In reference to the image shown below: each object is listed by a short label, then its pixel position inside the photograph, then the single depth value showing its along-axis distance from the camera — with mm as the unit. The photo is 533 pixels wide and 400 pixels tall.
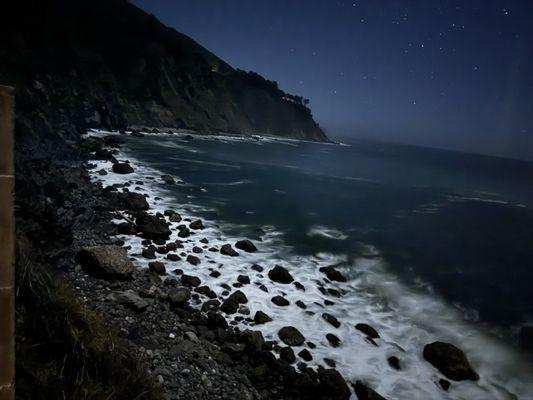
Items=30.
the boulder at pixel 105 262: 8742
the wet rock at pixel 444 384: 7900
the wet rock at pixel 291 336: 8195
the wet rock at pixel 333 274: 13203
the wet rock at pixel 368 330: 9523
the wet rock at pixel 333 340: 8640
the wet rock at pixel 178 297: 8453
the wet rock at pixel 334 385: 6781
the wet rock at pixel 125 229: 12680
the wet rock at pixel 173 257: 11422
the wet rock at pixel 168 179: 25062
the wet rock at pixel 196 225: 15489
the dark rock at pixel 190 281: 9909
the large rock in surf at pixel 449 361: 8328
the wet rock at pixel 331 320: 9579
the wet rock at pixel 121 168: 23830
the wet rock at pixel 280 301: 10006
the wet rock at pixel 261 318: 8758
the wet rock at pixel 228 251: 13117
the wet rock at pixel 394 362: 8345
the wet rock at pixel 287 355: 7539
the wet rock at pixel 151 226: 12797
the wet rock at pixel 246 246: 14188
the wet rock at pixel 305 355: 7745
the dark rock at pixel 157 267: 10211
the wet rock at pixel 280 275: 11688
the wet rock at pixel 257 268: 12284
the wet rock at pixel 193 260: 11509
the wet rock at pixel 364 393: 6880
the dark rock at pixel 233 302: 8938
